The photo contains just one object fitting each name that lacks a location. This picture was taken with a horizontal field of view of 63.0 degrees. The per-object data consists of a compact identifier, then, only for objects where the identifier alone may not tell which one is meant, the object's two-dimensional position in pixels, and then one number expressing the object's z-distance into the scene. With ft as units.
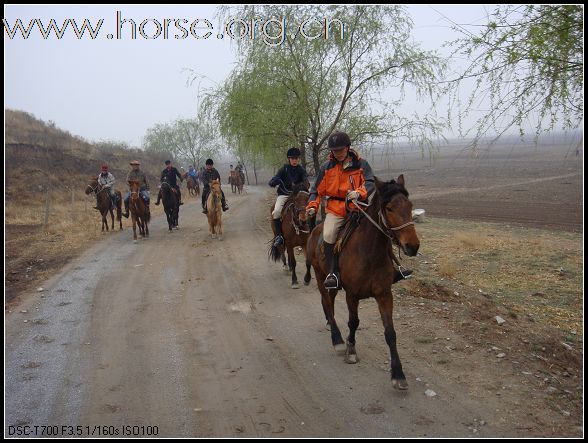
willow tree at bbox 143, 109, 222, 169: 211.82
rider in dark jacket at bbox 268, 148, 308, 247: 34.12
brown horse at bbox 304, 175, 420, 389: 16.12
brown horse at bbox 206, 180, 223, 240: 50.47
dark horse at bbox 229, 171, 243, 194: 135.85
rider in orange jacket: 19.48
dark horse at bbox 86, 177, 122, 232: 57.93
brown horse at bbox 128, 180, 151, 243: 51.91
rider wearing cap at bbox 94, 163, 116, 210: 58.70
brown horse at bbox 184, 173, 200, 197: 121.19
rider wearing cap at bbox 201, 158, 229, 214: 52.39
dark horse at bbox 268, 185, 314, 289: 31.55
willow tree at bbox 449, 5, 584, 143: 18.13
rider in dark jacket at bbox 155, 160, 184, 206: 58.49
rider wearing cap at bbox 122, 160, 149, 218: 53.47
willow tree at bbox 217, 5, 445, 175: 48.98
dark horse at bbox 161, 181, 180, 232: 56.80
